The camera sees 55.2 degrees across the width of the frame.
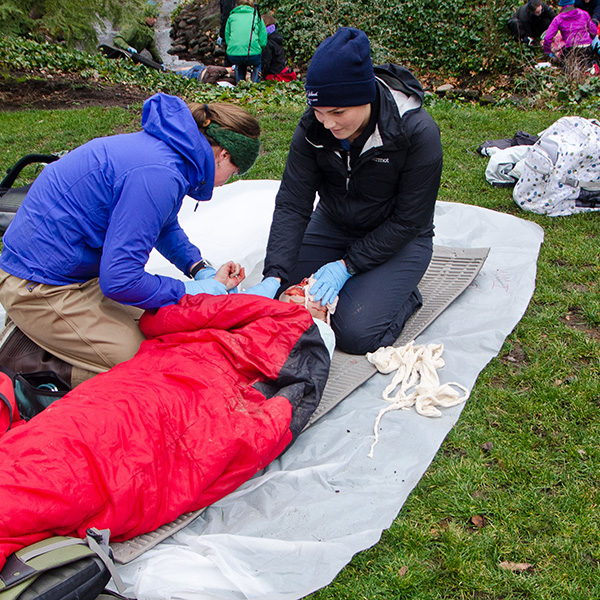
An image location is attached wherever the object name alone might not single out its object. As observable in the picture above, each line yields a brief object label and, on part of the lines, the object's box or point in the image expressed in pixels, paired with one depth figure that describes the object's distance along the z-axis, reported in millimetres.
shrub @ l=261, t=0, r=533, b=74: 11031
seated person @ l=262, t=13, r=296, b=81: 10117
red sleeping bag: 1861
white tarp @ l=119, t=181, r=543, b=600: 2012
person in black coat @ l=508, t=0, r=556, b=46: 10148
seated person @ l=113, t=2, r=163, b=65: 11003
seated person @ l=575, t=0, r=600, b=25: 9547
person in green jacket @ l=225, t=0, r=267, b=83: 9398
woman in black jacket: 2811
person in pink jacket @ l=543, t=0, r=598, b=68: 9148
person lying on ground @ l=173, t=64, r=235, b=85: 10016
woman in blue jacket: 2514
